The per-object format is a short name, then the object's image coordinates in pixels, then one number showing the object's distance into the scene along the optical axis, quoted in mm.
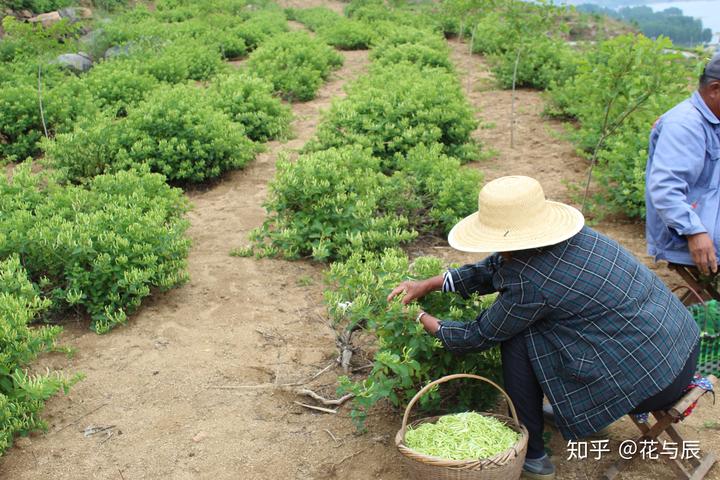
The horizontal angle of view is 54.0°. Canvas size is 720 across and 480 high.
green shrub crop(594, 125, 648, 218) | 5695
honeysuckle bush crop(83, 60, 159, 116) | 9109
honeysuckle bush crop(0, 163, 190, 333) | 4336
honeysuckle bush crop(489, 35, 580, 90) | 10867
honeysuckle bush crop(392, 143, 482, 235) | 5633
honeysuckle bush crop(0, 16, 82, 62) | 8234
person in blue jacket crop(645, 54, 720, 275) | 3391
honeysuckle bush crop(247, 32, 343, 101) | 10547
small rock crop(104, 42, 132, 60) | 12041
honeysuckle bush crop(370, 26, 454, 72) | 11328
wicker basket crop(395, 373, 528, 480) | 2574
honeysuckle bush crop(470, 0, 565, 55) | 8445
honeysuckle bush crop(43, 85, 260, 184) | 6641
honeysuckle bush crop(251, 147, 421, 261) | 5094
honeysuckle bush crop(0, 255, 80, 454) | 3232
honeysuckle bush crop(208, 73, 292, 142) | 8234
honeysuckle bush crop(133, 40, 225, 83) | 10461
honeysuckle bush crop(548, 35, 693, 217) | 5484
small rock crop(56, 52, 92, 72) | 11657
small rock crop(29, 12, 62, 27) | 14750
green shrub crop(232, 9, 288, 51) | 14586
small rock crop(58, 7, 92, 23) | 15871
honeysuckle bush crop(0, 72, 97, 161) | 8125
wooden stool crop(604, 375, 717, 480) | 2904
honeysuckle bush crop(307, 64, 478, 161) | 7031
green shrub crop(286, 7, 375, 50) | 15273
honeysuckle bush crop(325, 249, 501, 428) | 3094
